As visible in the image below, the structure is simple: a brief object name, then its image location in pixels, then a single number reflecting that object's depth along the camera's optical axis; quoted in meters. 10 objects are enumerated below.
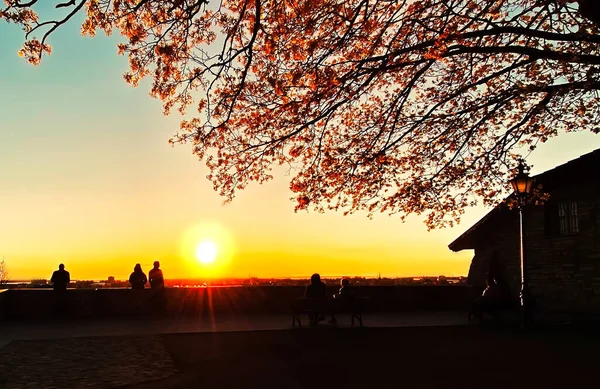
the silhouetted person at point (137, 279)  20.45
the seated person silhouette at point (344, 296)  16.19
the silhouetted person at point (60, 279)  18.73
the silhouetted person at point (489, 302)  16.95
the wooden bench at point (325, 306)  16.00
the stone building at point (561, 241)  18.36
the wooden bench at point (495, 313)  16.92
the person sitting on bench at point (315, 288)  17.34
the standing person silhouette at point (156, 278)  19.72
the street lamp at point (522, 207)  15.14
